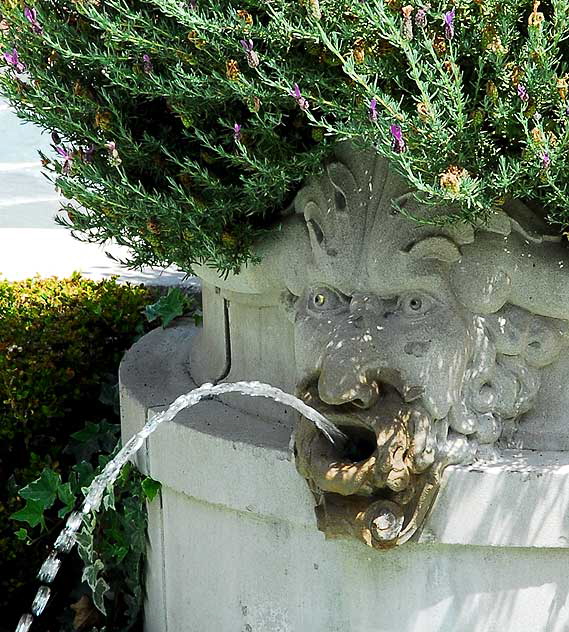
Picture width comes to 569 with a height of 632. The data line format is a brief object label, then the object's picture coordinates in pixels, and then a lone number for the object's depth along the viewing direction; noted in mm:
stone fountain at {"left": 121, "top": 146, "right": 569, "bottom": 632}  2527
